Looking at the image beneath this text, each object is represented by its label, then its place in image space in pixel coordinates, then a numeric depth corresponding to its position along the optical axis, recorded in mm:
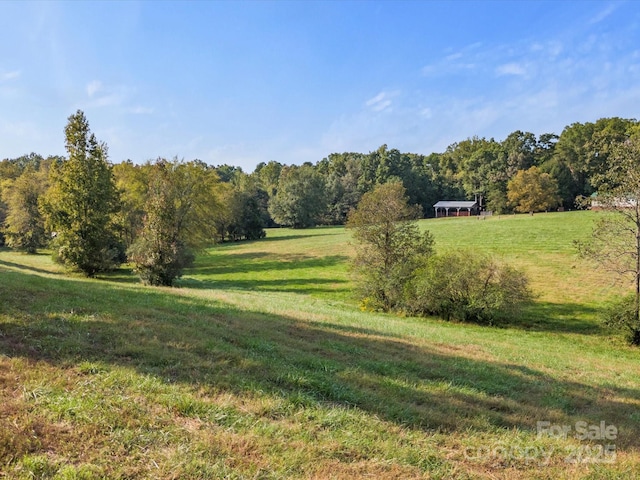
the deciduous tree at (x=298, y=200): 85062
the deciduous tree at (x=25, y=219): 45812
